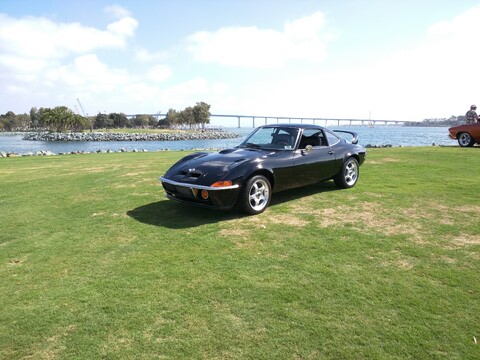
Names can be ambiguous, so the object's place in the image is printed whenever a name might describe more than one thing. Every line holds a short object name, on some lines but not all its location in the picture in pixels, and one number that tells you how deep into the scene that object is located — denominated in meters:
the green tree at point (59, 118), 98.11
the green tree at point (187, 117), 119.50
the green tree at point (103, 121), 122.00
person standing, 15.96
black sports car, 5.08
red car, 15.10
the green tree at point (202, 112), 113.12
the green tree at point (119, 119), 129.25
